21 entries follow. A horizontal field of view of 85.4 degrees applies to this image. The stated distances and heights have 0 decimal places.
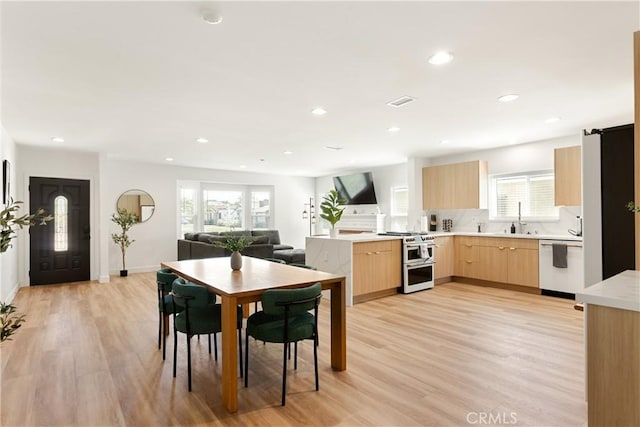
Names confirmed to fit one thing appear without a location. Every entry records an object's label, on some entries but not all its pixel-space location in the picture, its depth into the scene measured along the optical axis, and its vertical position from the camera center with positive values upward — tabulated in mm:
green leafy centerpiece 3150 -318
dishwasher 4918 -844
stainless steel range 5484 -782
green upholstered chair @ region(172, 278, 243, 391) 2486 -774
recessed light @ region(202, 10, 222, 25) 2011 +1176
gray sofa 6074 -596
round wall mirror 7570 +292
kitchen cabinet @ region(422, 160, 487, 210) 6289 +525
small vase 3158 -416
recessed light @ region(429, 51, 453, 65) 2600 +1192
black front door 6133 -302
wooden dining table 2287 -508
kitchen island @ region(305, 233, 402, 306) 4891 -693
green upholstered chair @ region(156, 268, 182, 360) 2984 -770
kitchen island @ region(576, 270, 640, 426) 1278 -548
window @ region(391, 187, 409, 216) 8312 +313
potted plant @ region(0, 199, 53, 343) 1468 -122
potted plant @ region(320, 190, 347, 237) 5406 -9
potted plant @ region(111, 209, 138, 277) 7141 -271
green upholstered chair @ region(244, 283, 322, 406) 2305 -800
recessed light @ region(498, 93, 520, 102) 3520 +1193
